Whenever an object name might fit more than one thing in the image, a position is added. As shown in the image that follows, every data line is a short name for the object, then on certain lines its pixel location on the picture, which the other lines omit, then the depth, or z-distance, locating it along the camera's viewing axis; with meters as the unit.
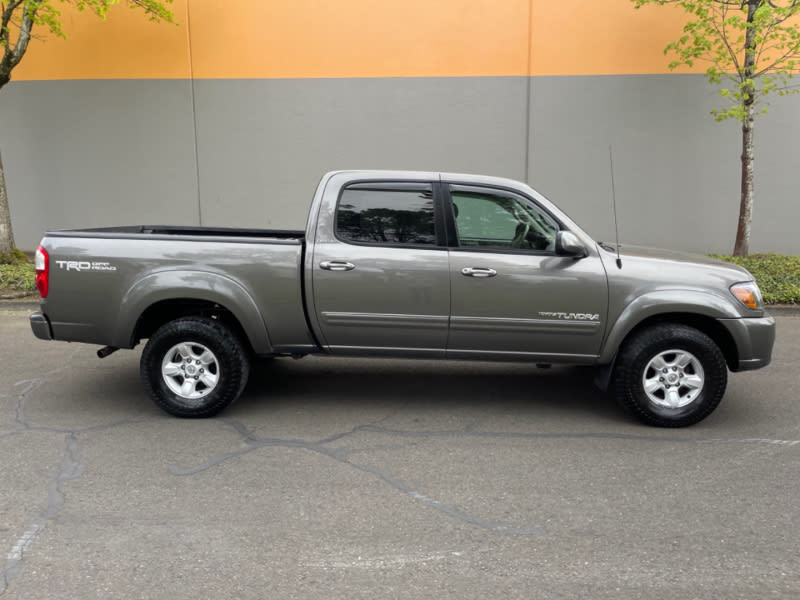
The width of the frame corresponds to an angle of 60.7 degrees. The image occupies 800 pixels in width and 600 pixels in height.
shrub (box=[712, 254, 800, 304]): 9.14
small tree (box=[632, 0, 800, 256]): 9.97
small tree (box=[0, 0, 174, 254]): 9.66
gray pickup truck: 5.03
